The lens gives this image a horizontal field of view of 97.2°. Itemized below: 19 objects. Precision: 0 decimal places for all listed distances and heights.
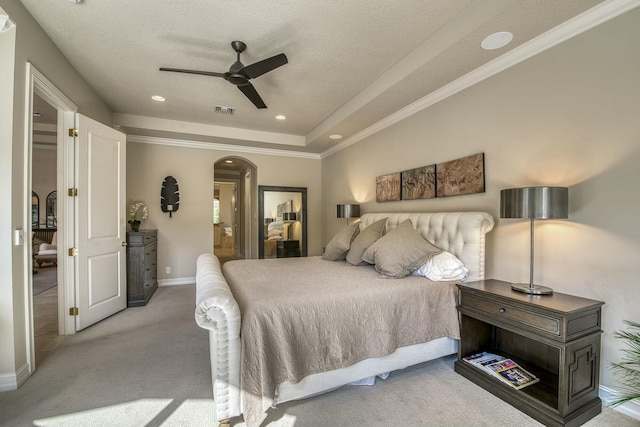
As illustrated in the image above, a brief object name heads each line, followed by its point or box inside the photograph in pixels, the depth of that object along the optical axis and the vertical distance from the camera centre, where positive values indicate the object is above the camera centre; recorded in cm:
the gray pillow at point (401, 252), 251 -37
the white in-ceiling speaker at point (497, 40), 217 +137
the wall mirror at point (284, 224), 584 -24
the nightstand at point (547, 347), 168 -88
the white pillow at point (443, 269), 245 -50
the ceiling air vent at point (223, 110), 411 +154
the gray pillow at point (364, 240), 316 -32
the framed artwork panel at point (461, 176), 274 +37
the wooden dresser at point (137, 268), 389 -76
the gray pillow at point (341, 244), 346 -40
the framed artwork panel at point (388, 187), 386 +36
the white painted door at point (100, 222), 307 -10
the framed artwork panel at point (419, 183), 328 +36
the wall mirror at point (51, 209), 689 +12
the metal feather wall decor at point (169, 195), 503 +32
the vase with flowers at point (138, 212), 464 +2
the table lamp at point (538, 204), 191 +5
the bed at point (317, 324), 159 -73
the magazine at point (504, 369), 200 -120
